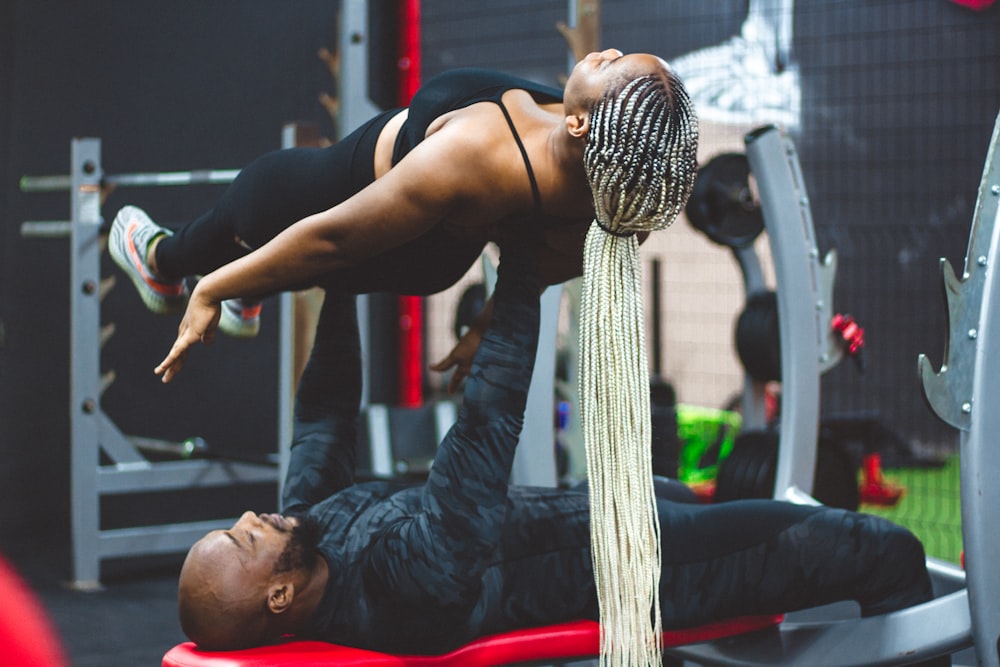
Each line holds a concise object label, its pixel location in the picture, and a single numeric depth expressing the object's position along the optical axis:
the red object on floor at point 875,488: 9.42
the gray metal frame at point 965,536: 4.90
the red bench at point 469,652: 4.56
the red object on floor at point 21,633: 2.02
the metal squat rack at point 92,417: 6.71
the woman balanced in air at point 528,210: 4.51
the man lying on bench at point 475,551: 4.61
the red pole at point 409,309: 9.72
